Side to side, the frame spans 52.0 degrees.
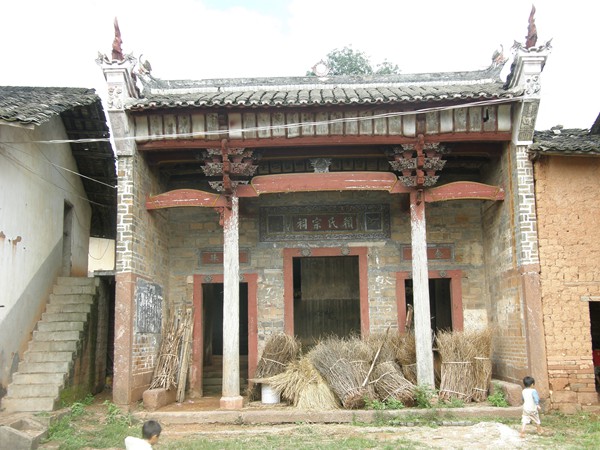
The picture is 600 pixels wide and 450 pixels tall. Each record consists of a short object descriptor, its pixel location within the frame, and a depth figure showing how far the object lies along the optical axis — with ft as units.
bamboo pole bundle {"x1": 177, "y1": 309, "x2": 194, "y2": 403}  35.68
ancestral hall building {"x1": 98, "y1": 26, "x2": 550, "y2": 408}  32.22
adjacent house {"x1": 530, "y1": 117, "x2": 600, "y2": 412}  31.12
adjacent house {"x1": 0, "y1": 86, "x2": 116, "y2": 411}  30.40
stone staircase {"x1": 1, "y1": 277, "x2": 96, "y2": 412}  29.99
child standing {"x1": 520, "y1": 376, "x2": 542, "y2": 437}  26.53
